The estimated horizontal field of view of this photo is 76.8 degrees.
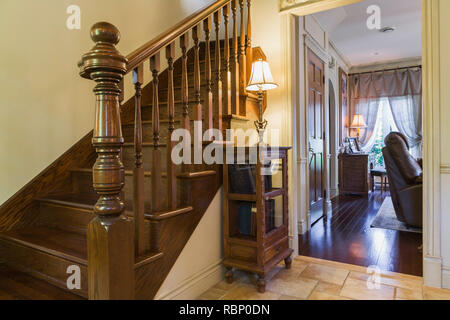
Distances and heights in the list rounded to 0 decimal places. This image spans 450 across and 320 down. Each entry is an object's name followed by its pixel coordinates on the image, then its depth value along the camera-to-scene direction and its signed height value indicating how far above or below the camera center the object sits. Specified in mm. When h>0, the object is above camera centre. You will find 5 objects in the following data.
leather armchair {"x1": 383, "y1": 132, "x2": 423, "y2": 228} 3240 -298
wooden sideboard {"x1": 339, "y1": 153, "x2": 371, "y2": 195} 5591 -406
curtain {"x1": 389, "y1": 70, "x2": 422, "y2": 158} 6520 +1008
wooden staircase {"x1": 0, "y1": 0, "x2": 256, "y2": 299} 1096 -229
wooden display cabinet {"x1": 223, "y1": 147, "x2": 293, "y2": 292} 1888 -397
